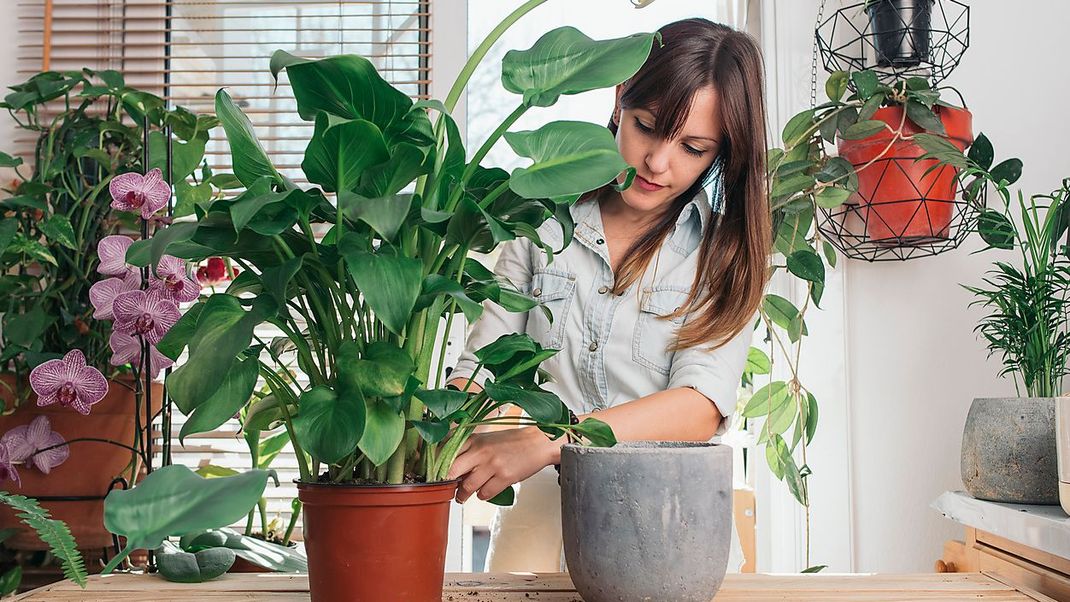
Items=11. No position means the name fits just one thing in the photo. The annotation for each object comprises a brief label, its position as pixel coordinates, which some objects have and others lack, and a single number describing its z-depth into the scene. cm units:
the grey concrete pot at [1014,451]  111
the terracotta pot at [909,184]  152
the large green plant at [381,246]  56
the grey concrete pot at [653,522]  63
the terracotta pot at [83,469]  153
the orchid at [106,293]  124
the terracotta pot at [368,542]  62
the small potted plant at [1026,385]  112
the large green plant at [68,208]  152
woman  116
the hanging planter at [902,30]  157
